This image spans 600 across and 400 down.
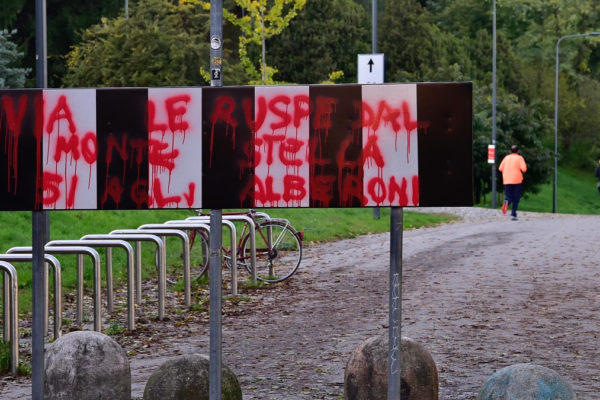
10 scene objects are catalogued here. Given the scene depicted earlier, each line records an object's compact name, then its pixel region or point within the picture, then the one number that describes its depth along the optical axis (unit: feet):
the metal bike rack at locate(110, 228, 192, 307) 42.20
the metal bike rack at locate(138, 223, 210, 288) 45.09
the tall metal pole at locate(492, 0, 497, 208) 148.80
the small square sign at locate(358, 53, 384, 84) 83.66
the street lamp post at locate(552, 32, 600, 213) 183.34
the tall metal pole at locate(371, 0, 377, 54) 94.22
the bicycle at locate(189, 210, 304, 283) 50.26
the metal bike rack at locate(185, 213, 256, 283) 48.78
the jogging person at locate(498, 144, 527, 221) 100.38
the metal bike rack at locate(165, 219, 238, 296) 45.80
